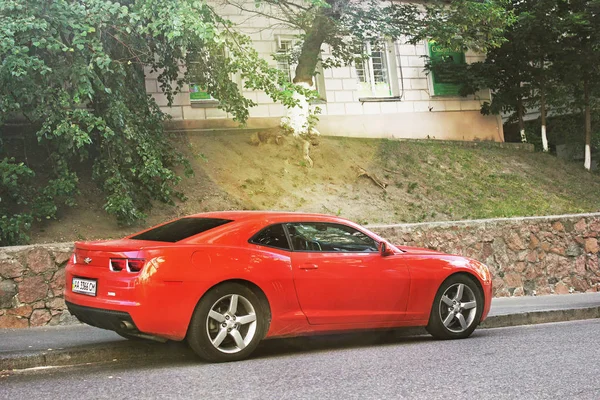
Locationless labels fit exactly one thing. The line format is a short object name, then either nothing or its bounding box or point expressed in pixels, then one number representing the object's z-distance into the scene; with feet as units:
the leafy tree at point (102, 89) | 41.11
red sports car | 23.63
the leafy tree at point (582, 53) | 79.00
